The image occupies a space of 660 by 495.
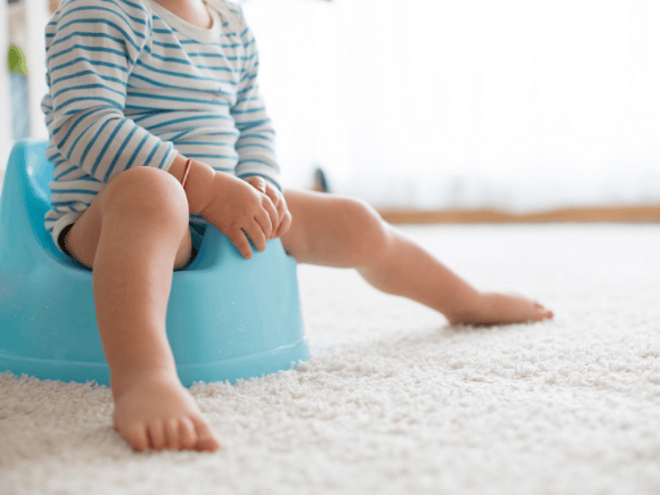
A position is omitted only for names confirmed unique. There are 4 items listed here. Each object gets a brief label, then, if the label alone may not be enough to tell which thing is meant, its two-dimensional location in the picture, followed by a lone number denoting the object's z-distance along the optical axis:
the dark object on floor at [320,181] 2.58
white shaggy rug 0.36
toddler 0.47
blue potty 0.57
